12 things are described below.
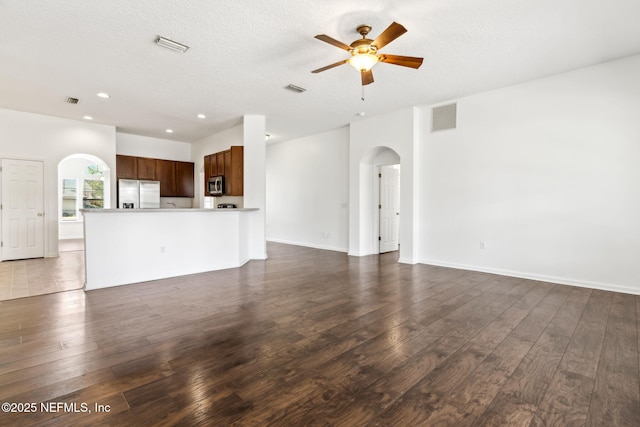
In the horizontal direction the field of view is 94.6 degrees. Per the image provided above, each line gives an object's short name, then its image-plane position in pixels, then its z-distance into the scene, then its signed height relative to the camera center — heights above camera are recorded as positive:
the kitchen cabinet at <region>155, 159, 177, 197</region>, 8.30 +0.95
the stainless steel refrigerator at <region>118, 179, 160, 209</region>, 7.58 +0.41
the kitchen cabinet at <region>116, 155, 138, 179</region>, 7.60 +1.09
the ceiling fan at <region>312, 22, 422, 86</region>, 3.04 +1.69
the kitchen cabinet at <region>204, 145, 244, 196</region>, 6.48 +0.96
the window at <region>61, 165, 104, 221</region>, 9.57 +0.52
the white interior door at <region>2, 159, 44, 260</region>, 6.16 -0.01
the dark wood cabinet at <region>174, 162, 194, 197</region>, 8.67 +0.89
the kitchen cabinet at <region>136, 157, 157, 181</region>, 7.95 +1.12
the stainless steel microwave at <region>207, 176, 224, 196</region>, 6.99 +0.57
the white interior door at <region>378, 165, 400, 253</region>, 7.38 +0.06
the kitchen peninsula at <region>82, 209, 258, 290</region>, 4.12 -0.55
